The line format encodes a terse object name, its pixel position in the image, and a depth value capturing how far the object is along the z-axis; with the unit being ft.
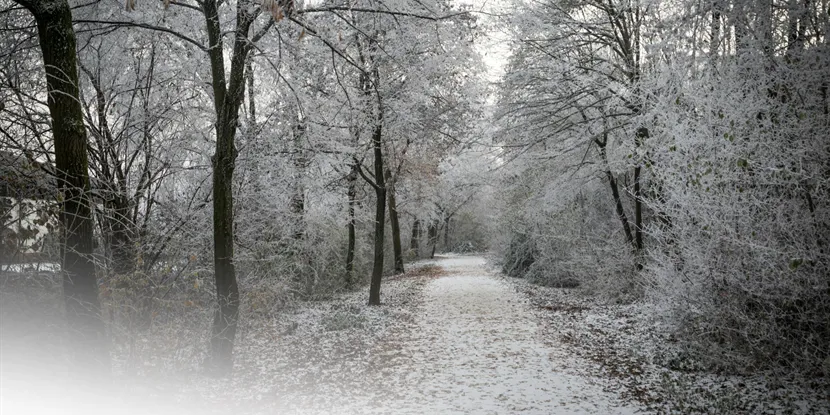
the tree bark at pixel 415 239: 110.07
